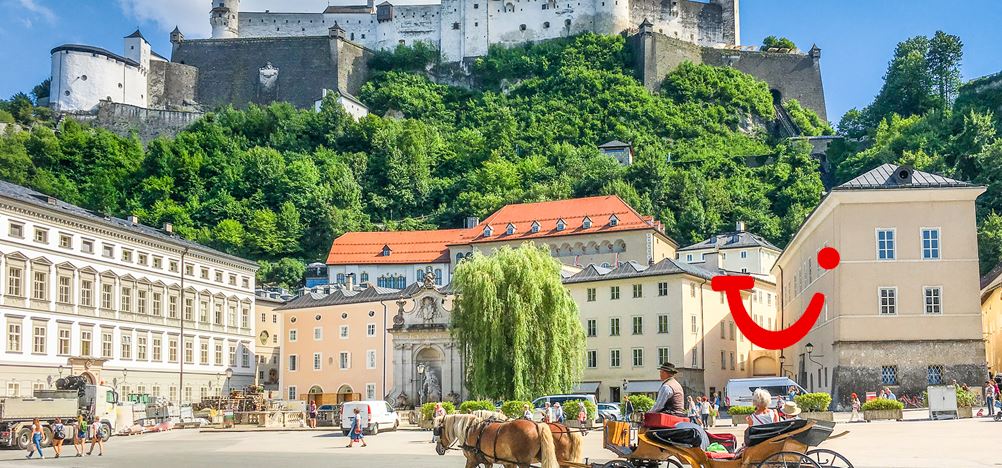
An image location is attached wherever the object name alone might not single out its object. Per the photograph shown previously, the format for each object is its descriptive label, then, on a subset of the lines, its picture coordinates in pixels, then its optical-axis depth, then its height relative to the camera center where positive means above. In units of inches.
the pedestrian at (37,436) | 1251.8 -107.7
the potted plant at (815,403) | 1473.9 -93.8
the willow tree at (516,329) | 1868.8 +9.4
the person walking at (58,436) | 1285.7 -110.9
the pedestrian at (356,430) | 1378.0 -116.6
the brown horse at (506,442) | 679.7 -65.9
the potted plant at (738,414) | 1558.8 -113.4
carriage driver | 597.0 -34.1
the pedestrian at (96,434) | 1309.1 -110.9
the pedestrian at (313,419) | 2036.2 -148.1
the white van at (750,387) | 1919.3 -94.3
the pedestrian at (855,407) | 1519.9 -105.9
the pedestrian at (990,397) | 1402.9 -84.9
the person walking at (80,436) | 1289.4 -111.6
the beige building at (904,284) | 1643.7 +67.6
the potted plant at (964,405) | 1427.2 -95.8
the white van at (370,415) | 1670.8 -118.6
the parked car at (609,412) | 1721.2 -122.9
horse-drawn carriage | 554.3 -61.1
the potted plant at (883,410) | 1445.6 -101.7
